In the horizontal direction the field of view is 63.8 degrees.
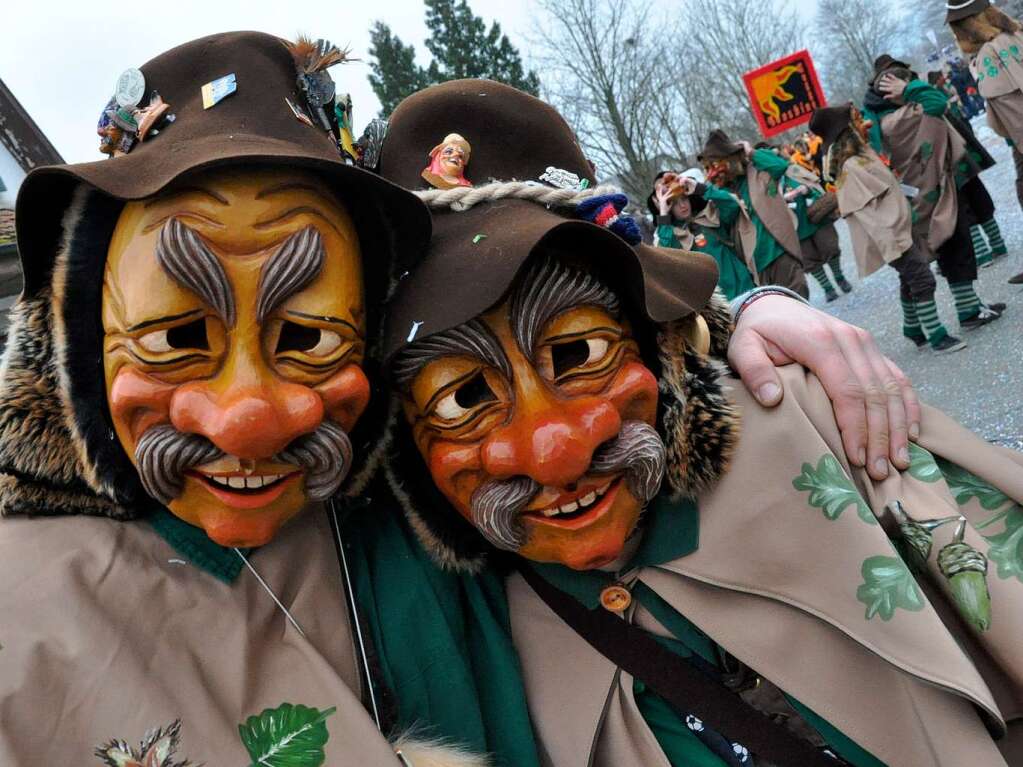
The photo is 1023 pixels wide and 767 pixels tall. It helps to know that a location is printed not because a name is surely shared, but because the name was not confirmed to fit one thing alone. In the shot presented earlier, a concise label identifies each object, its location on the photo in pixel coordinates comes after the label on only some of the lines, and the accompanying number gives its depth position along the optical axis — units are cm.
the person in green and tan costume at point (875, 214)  559
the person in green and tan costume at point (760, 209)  687
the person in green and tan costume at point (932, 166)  568
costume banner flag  1299
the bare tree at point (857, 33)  3700
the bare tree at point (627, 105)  1742
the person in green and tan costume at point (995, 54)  538
